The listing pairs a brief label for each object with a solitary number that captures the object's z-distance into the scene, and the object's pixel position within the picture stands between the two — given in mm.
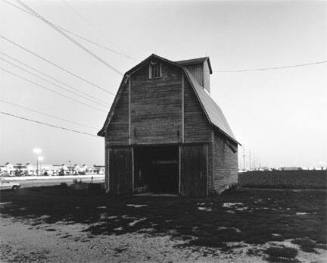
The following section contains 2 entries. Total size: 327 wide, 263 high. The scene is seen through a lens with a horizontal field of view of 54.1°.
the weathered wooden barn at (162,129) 18469
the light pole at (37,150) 73038
